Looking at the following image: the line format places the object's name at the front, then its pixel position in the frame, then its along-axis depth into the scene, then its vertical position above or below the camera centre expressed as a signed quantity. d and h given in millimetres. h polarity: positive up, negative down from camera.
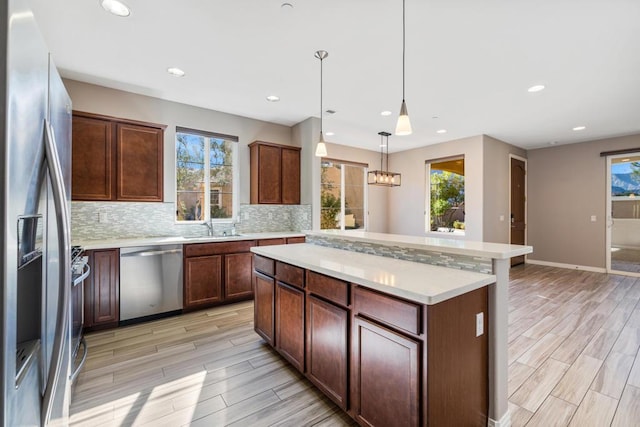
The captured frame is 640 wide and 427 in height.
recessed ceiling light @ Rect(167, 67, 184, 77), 3084 +1537
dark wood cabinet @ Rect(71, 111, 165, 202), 3135 +622
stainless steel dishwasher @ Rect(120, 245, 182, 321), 3143 -777
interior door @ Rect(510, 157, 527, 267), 6395 +225
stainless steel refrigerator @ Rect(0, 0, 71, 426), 684 -55
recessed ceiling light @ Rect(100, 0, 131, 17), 2094 +1532
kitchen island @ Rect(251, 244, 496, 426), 1369 -696
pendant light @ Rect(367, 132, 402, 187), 4828 +588
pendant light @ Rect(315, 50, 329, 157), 2729 +732
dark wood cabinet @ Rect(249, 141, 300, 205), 4406 +620
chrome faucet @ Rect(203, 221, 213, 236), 4215 -228
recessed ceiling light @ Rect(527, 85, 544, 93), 3416 +1509
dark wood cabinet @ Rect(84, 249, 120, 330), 2939 -816
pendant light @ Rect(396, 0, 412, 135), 2109 +659
